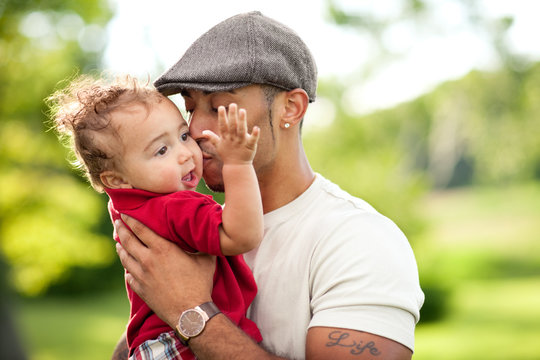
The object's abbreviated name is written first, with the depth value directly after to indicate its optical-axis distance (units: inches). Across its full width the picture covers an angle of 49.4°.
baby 82.9
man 84.1
